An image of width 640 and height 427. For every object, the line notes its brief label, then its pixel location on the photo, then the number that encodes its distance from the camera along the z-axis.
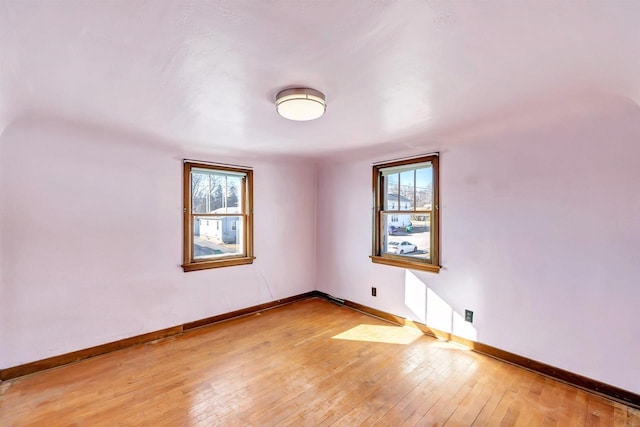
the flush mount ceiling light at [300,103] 1.84
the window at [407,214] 3.39
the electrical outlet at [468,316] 3.02
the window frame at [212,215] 3.52
